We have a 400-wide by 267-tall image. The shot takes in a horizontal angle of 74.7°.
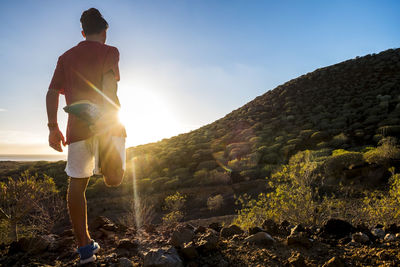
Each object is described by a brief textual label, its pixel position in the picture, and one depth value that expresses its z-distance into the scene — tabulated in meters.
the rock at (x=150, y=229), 3.79
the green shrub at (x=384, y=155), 11.26
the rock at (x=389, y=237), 2.70
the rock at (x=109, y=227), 3.63
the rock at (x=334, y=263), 2.06
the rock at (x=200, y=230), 3.36
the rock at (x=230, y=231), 3.21
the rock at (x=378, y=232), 2.91
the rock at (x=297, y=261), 2.14
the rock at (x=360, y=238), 2.66
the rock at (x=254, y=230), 3.08
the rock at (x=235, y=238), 2.94
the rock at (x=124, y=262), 2.26
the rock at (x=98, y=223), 3.67
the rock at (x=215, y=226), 3.88
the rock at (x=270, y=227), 3.20
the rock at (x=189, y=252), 2.39
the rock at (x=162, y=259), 2.11
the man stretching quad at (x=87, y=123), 2.00
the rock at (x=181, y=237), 2.84
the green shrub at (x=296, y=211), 4.91
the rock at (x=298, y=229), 3.05
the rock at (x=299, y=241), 2.60
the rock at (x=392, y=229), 3.04
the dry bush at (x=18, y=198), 3.83
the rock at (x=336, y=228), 3.01
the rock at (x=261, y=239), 2.74
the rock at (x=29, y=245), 2.75
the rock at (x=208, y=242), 2.51
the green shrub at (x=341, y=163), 12.04
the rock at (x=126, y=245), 2.86
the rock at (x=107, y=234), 3.39
